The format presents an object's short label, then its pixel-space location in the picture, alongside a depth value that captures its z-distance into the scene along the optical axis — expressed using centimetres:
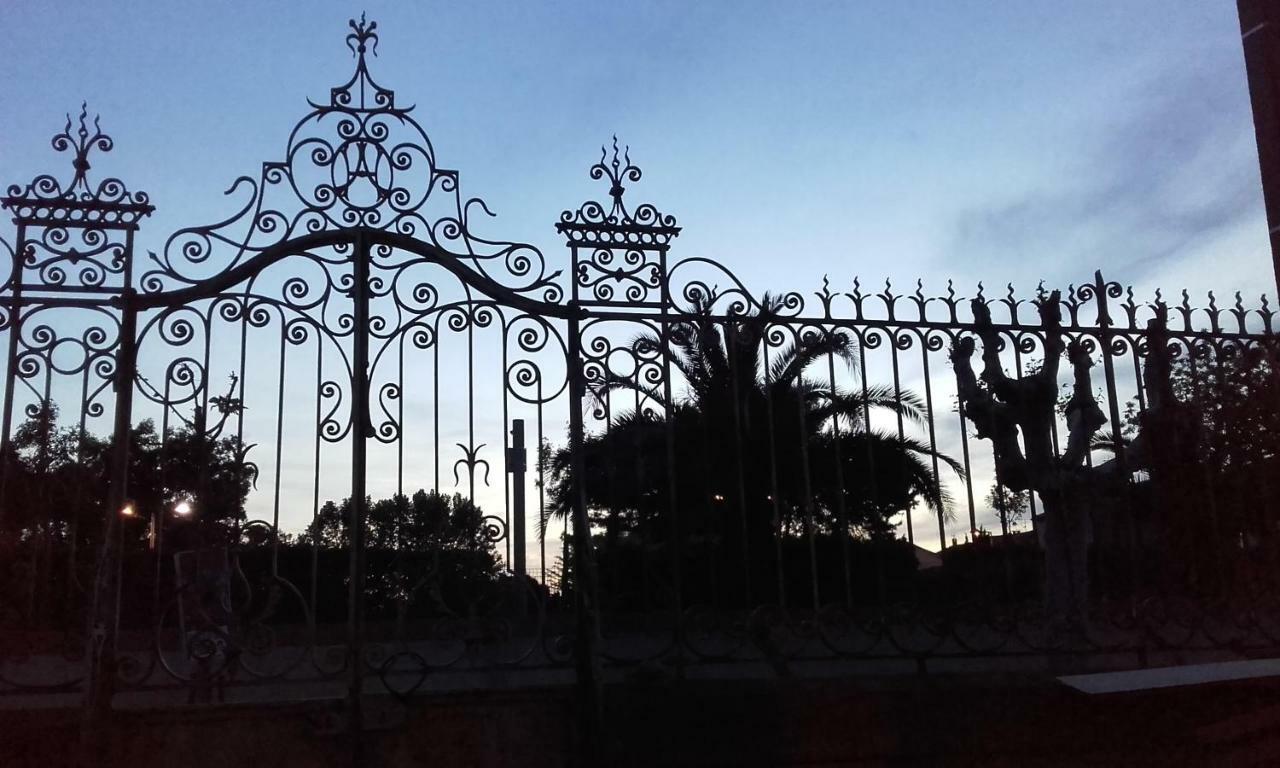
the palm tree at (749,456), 524
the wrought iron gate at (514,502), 479
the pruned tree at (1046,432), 567
